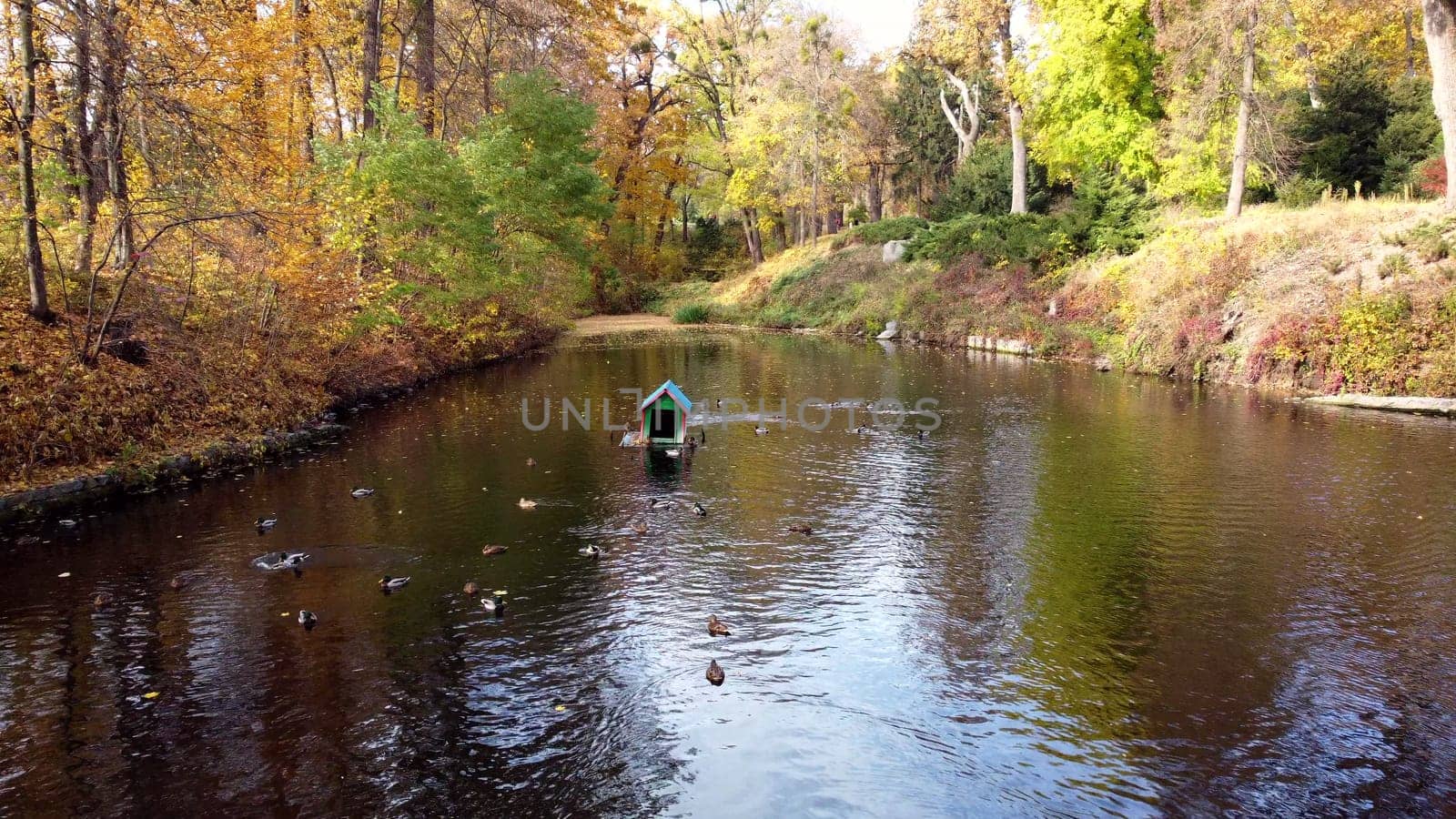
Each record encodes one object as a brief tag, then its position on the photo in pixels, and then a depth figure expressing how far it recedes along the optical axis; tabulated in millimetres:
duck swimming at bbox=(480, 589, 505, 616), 7828
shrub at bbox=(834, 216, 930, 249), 41688
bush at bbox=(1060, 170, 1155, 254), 28016
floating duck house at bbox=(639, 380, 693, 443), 14383
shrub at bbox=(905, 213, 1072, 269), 30656
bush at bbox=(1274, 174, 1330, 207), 26312
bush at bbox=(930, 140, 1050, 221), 39344
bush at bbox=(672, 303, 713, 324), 45719
